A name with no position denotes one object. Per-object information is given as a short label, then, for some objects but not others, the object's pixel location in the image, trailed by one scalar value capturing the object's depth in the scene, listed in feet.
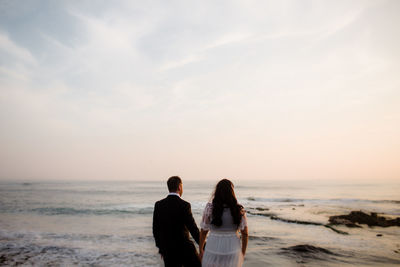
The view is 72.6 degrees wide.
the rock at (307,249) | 38.17
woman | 13.08
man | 14.08
